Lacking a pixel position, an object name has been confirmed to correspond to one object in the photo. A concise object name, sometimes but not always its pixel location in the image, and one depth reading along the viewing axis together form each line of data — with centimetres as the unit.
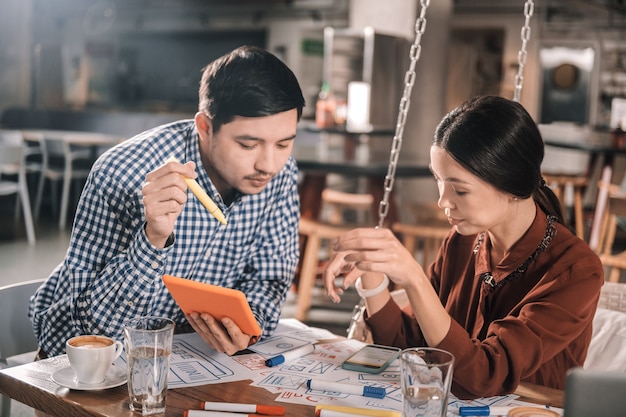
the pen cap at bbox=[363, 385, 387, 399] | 144
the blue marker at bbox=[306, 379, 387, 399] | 145
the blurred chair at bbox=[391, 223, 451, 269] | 443
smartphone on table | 160
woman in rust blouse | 151
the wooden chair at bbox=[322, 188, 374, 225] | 604
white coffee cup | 141
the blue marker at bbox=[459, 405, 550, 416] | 138
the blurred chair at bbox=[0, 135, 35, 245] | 686
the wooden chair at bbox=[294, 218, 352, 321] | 458
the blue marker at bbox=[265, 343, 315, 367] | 162
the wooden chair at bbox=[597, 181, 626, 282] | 444
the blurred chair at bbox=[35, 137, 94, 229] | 838
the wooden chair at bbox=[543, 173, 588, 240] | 700
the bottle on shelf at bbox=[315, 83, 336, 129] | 747
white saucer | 141
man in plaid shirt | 181
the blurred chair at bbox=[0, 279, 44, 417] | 207
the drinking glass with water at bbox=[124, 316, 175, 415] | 132
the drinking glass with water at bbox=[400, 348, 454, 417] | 124
